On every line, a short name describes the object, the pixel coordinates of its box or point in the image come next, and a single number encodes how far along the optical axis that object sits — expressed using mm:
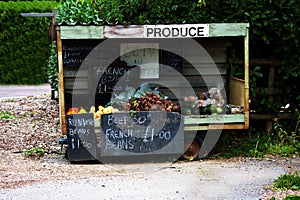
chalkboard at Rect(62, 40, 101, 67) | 8180
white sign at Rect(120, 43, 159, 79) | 8281
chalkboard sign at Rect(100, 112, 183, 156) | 7105
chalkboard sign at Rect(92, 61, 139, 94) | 8227
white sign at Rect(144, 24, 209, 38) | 7164
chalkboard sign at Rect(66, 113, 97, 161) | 7070
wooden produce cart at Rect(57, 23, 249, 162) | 7297
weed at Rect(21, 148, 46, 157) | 7788
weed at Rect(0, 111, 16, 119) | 11410
